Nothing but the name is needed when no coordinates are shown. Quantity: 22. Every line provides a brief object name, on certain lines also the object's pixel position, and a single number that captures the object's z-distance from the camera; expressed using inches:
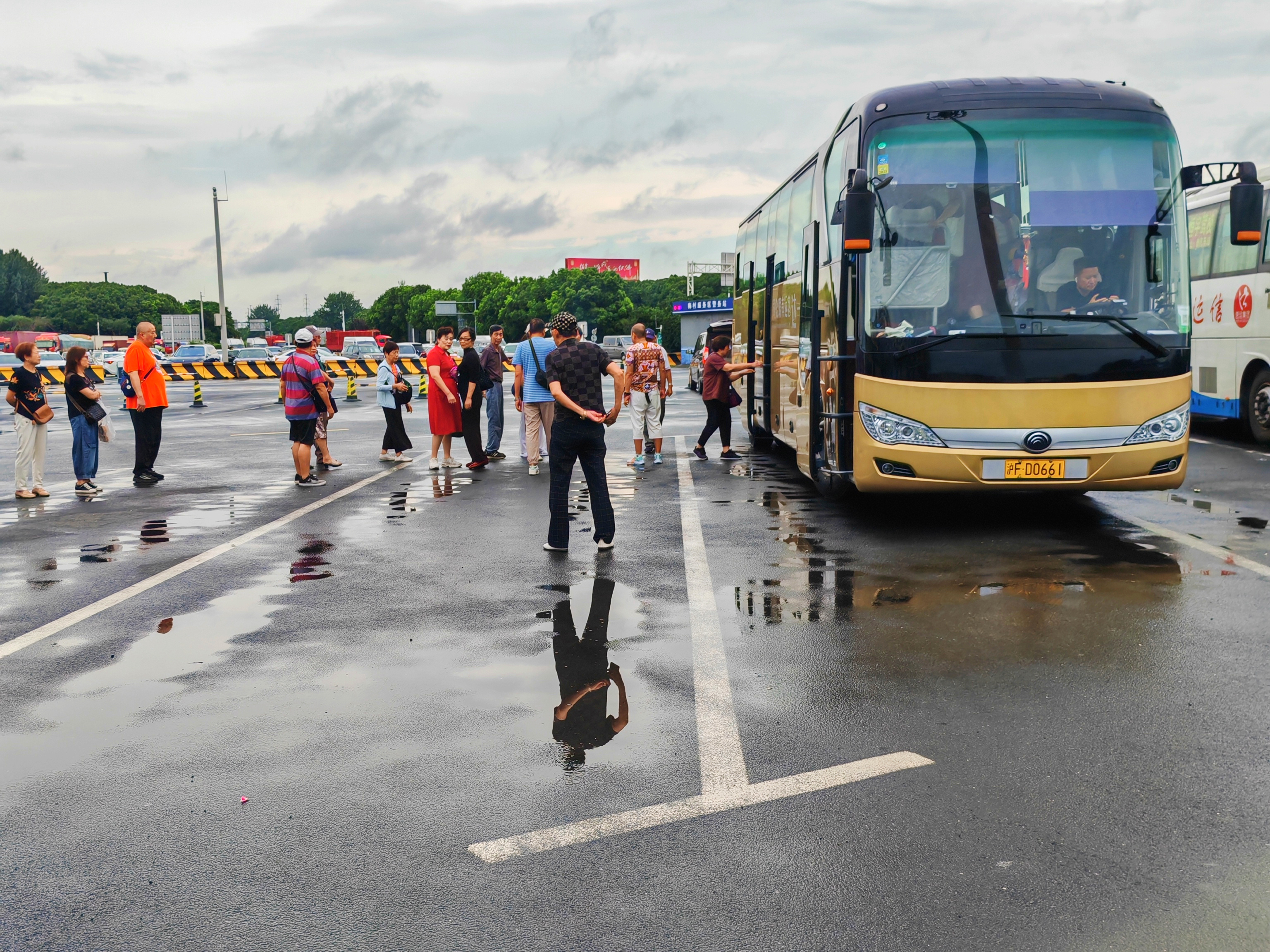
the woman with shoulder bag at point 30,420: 491.5
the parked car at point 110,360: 2119.8
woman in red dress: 586.2
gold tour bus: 357.1
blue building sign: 3663.9
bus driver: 359.6
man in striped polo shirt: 532.4
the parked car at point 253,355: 2605.8
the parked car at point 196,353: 2637.8
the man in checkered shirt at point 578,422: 349.7
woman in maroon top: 615.5
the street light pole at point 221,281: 2043.6
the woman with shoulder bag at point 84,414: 504.7
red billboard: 6727.4
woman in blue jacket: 647.8
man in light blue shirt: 545.6
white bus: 626.5
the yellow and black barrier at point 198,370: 1622.8
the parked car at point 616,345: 2539.4
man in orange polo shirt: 544.1
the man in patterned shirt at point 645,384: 604.4
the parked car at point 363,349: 2915.8
